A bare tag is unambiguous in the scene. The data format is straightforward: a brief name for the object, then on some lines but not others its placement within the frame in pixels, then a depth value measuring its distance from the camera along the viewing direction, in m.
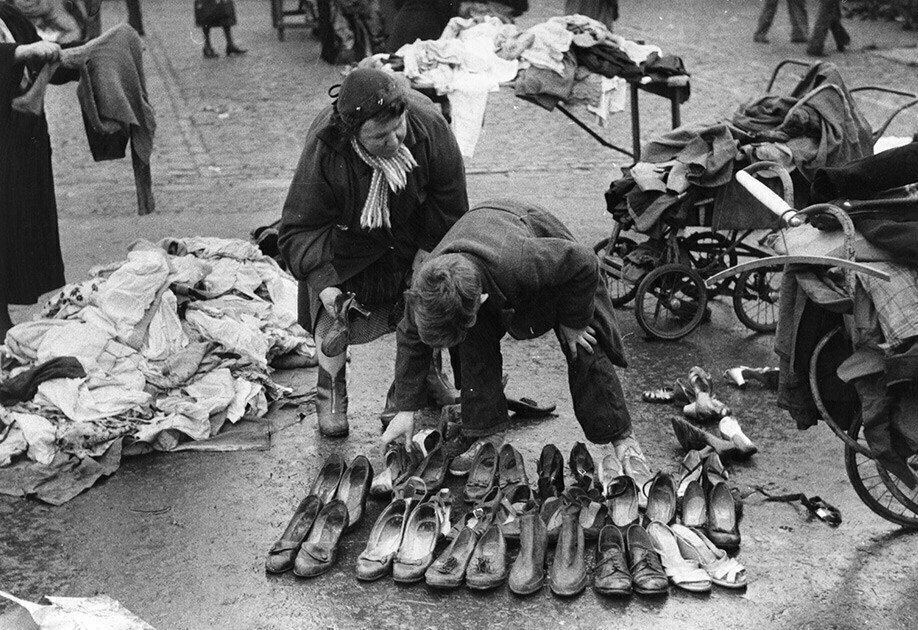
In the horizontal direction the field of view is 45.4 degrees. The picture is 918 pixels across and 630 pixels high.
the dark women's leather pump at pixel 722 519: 4.02
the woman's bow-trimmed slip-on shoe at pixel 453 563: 3.85
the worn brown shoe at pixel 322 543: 3.97
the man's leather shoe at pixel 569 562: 3.80
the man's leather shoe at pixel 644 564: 3.74
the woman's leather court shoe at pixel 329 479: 4.45
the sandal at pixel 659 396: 5.31
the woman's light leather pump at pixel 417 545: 3.93
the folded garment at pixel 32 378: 5.14
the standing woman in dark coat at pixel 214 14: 13.37
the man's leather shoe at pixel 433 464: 4.56
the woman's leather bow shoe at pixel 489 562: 3.84
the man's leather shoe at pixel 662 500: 4.16
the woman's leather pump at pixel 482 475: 4.44
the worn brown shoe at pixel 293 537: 4.00
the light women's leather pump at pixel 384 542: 3.96
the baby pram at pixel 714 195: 5.63
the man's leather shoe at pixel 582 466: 4.42
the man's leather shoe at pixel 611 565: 3.76
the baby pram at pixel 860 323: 3.62
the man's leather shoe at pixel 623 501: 4.18
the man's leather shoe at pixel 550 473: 4.39
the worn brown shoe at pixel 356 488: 4.32
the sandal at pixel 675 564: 3.77
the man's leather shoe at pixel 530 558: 3.82
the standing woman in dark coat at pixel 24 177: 5.82
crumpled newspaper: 3.35
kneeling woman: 4.38
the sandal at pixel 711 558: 3.79
